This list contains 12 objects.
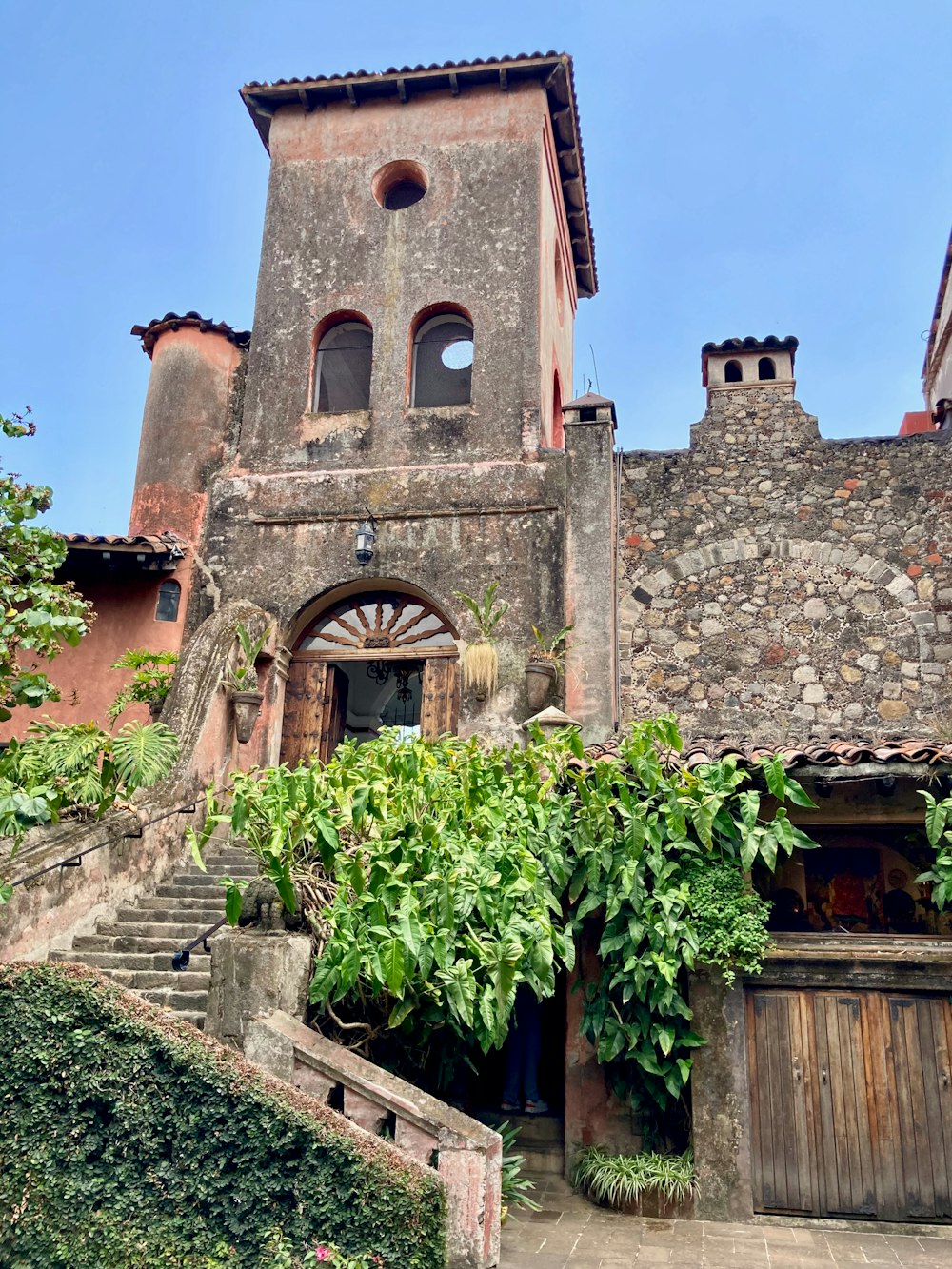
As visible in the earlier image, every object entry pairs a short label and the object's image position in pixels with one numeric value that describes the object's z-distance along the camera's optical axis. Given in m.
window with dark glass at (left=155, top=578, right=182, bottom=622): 11.77
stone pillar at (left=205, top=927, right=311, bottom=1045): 6.50
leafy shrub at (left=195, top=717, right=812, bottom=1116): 6.75
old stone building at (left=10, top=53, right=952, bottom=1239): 11.03
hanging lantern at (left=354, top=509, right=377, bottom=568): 11.42
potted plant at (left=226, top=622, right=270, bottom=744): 10.49
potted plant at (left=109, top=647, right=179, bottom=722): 11.05
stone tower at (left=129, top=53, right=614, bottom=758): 11.36
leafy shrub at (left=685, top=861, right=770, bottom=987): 7.74
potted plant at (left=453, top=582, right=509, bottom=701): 10.74
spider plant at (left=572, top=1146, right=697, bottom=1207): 7.52
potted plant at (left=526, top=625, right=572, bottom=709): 10.49
